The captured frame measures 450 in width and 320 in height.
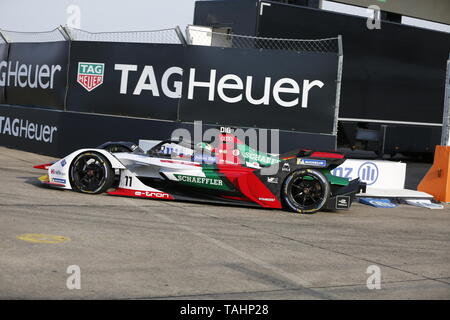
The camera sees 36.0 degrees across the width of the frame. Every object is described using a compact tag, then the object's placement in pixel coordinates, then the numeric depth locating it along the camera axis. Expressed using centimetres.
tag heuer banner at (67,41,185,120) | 1451
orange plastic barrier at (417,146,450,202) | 1273
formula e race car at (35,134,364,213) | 995
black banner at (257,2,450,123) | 1800
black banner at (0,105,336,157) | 1379
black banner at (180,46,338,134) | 1375
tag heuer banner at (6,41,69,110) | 1595
